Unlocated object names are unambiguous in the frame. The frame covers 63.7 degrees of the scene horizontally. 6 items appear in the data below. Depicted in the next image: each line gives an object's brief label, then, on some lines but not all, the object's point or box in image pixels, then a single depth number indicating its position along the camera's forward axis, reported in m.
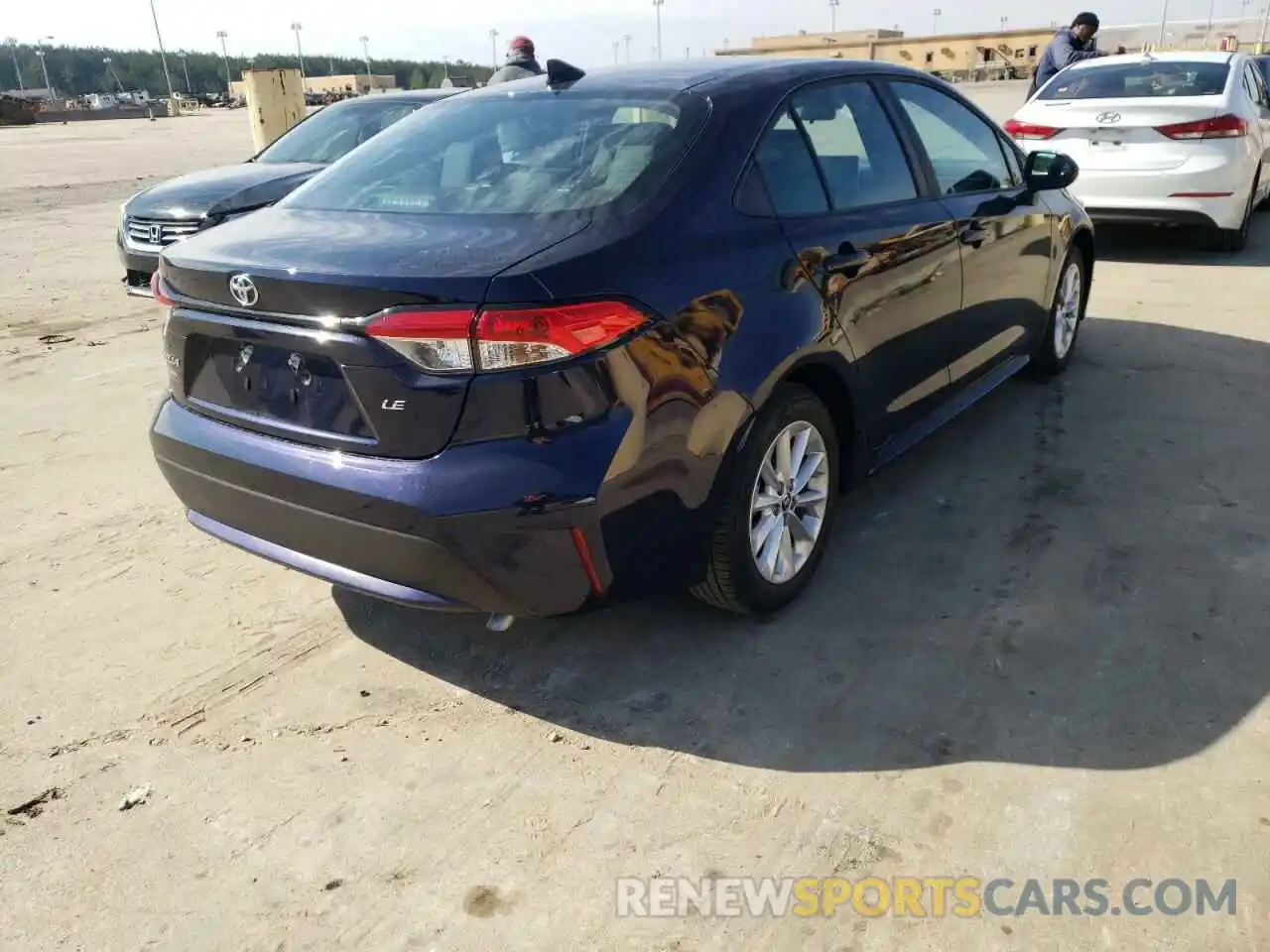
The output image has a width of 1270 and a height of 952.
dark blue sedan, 2.40
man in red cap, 7.95
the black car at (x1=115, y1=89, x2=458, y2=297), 7.46
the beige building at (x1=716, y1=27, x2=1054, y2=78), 77.50
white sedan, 7.84
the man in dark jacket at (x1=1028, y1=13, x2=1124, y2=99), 10.32
